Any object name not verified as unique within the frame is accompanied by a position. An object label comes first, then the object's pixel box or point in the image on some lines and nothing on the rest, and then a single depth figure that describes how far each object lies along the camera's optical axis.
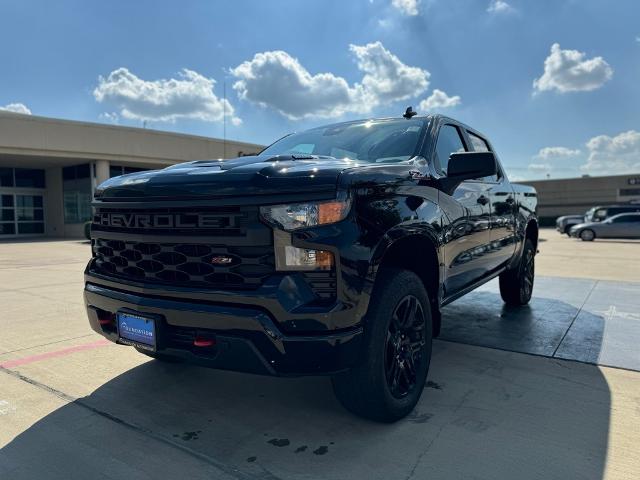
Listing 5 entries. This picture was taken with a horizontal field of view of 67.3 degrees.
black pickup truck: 2.23
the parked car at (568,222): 26.64
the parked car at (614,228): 21.41
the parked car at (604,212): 24.72
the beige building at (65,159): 22.95
